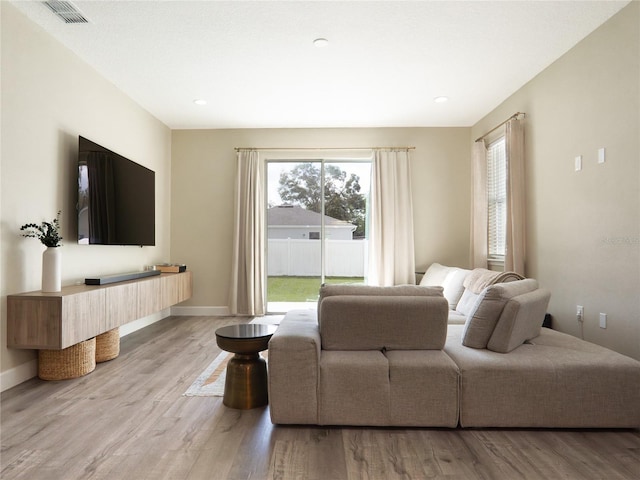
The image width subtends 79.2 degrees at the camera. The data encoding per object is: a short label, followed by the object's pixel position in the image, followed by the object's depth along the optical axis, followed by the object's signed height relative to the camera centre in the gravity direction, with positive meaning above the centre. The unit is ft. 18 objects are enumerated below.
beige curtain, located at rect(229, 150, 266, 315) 18.02 +0.25
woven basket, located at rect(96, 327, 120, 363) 11.17 -2.84
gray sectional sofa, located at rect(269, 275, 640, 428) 6.81 -2.38
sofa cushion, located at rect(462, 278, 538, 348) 7.50 -1.35
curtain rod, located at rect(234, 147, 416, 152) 18.39 +4.71
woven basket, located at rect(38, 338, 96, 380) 9.63 -2.86
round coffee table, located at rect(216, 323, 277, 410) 7.91 -2.58
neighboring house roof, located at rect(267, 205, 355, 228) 18.95 +1.48
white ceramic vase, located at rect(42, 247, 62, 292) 9.46 -0.53
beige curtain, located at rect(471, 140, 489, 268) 16.08 +1.50
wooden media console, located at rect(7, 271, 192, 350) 8.85 -1.62
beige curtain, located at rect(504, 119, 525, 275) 12.92 +1.55
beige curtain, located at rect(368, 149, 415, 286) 17.75 +1.15
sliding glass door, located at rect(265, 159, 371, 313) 18.80 +1.03
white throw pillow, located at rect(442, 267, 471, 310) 13.15 -1.43
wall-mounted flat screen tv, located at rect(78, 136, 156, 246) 11.33 +1.67
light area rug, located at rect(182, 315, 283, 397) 8.83 -3.30
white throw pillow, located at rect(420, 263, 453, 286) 14.93 -1.18
